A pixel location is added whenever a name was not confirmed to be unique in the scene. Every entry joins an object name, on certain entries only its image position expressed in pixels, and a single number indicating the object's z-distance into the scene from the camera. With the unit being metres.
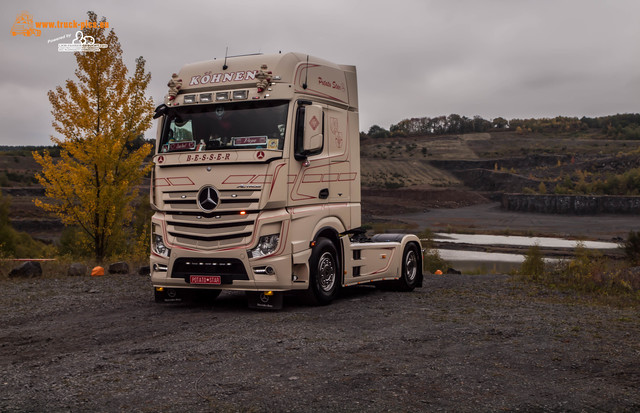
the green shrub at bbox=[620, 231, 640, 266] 27.62
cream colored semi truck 10.67
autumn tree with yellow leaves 22.17
